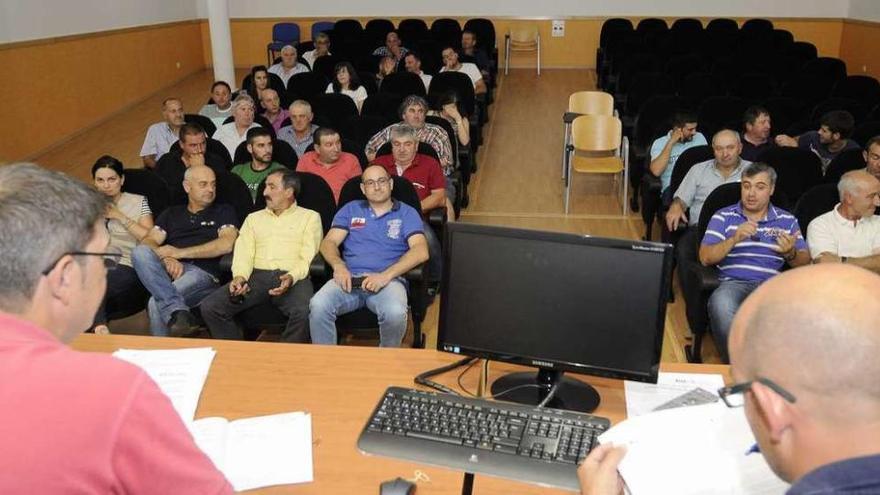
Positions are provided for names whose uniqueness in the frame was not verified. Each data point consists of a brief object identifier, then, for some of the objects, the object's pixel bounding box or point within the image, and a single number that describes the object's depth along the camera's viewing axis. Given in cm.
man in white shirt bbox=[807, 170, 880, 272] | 369
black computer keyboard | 167
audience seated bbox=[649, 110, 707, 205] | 511
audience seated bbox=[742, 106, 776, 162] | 526
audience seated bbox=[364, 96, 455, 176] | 547
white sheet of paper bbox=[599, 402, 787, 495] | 156
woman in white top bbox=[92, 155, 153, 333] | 400
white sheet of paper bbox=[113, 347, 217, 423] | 200
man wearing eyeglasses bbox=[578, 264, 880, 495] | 97
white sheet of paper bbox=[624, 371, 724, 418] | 198
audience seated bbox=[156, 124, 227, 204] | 495
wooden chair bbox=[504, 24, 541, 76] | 1189
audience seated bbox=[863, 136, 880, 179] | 429
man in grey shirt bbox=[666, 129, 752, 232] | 439
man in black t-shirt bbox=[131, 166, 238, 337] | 373
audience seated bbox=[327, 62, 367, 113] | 747
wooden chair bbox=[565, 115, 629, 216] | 627
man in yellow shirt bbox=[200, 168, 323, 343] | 365
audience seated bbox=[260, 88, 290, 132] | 641
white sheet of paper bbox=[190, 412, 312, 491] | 171
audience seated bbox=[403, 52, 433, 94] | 843
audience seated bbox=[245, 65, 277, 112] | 739
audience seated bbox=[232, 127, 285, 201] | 475
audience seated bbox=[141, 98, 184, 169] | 598
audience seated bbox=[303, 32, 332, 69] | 991
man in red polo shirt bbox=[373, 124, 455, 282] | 472
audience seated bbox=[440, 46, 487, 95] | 848
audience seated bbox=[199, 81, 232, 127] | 684
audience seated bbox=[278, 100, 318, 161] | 562
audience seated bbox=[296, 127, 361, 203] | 478
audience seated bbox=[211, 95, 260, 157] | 583
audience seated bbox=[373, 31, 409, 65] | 982
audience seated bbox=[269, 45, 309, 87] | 879
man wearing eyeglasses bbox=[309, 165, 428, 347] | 358
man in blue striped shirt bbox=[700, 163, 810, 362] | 352
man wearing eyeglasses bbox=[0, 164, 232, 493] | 108
